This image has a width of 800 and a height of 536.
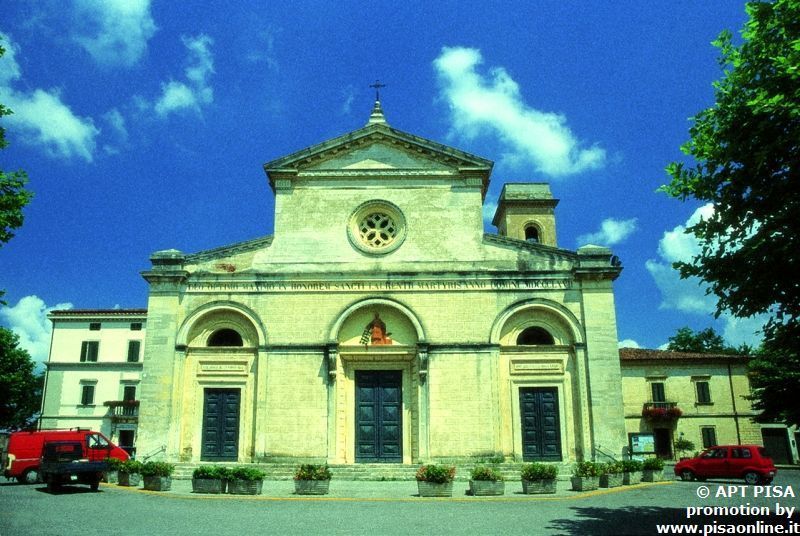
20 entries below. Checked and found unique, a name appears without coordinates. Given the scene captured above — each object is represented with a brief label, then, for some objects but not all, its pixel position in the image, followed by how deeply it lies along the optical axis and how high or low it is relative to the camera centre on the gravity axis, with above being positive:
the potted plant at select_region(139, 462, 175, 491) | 17.67 -0.95
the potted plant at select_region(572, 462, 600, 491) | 17.58 -1.02
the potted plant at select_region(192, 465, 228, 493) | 17.11 -1.02
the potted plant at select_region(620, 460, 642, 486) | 18.89 -0.96
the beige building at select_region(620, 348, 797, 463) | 38.38 +2.08
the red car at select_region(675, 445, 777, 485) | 21.80 -0.90
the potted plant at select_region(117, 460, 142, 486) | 18.86 -0.92
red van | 21.30 -0.27
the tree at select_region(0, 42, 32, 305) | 14.33 +5.32
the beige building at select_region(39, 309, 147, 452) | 44.38 +4.82
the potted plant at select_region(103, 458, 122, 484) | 19.78 -0.90
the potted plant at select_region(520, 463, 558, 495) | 17.06 -1.06
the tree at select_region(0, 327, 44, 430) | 41.97 +3.96
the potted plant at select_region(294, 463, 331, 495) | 16.94 -1.05
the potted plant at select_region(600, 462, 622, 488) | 18.33 -1.01
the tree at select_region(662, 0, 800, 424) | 9.60 +4.24
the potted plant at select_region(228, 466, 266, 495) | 16.86 -1.04
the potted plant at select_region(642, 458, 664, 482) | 19.91 -0.95
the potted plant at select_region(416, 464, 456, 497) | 16.62 -1.07
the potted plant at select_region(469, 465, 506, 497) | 16.84 -1.12
